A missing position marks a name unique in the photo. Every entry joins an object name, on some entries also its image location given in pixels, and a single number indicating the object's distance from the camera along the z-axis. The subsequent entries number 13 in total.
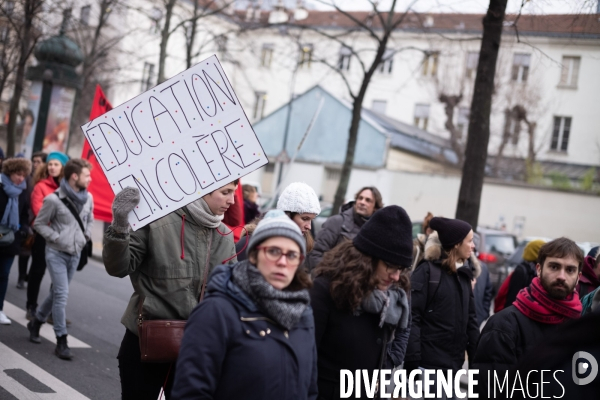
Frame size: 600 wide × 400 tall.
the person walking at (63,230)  7.10
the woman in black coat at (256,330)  2.66
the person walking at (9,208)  7.88
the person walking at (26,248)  9.18
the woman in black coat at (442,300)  5.13
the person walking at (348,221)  6.77
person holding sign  3.76
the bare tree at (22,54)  15.36
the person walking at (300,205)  5.01
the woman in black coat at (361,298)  3.48
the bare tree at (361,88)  15.76
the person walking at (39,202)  8.08
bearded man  3.67
